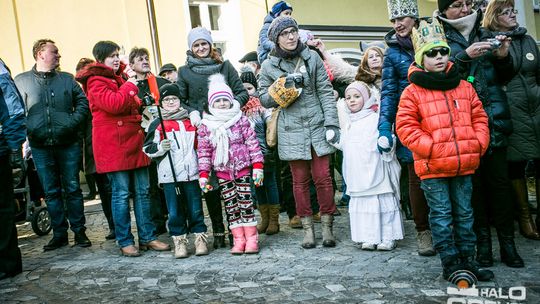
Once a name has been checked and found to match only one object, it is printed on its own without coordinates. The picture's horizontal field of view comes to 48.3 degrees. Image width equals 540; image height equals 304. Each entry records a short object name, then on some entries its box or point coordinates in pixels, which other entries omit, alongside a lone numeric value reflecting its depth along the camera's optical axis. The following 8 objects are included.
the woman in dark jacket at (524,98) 5.33
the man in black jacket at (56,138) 6.69
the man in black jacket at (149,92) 7.00
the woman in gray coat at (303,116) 5.80
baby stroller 8.08
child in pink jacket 5.77
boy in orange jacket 4.29
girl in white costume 5.52
